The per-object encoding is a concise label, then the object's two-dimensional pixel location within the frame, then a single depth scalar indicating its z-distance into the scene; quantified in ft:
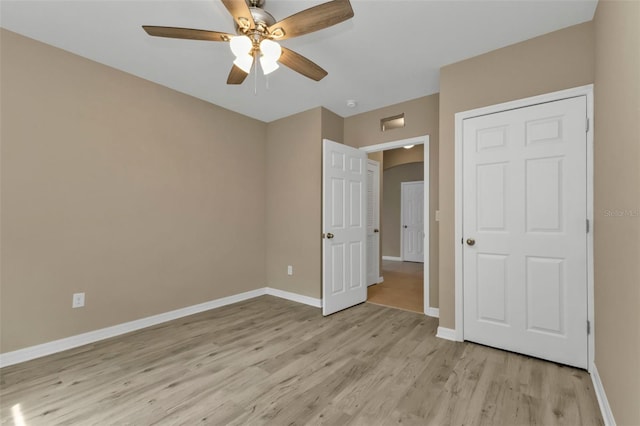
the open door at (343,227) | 11.21
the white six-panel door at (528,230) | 7.14
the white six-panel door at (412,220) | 24.27
